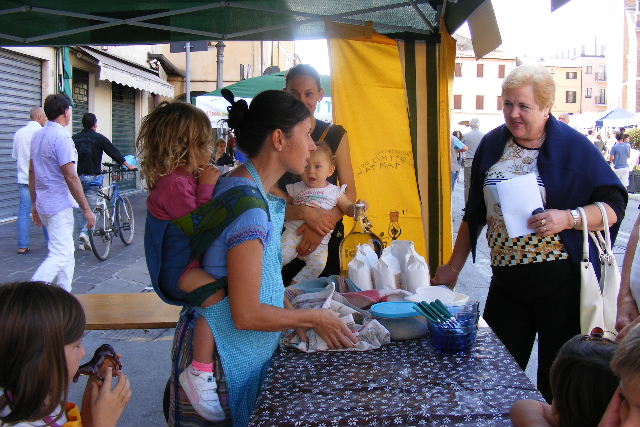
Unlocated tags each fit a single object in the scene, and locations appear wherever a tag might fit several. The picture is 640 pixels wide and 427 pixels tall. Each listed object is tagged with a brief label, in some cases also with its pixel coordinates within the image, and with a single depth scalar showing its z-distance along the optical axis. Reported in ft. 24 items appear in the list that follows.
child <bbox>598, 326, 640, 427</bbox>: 3.50
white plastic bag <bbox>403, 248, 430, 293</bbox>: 8.20
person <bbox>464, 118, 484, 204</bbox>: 43.56
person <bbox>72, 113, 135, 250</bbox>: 27.84
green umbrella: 31.04
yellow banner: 15.29
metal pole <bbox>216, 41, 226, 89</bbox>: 42.73
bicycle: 27.96
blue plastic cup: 6.48
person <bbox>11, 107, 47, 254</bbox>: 26.78
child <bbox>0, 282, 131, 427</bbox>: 4.78
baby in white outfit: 9.80
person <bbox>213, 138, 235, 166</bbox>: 33.49
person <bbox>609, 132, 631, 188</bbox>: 57.00
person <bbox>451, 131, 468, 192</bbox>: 46.86
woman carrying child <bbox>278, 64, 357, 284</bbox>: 10.49
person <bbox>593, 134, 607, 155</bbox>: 72.08
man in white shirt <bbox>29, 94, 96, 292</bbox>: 17.97
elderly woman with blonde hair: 8.44
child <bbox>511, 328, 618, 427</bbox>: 3.96
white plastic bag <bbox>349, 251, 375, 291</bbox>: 8.32
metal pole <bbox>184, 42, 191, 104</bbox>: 51.58
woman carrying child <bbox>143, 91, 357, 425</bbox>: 5.97
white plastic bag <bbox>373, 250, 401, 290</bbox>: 8.27
